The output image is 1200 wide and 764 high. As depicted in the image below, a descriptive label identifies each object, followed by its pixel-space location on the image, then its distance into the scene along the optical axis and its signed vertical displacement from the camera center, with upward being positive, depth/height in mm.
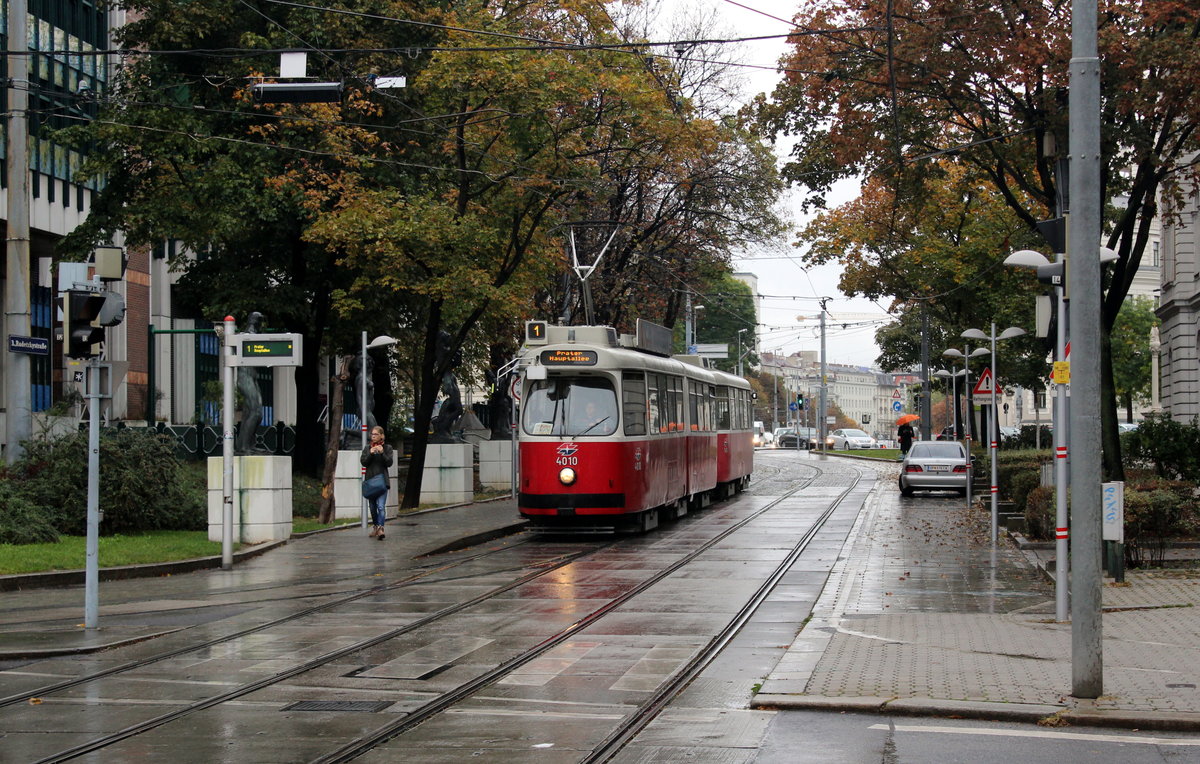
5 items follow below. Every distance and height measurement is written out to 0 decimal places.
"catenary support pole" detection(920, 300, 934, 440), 52516 +1493
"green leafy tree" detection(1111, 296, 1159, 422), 73875 +4017
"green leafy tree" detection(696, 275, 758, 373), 99375 +7488
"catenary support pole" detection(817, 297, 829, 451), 85650 +1111
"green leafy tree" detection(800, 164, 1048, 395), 42844 +5432
